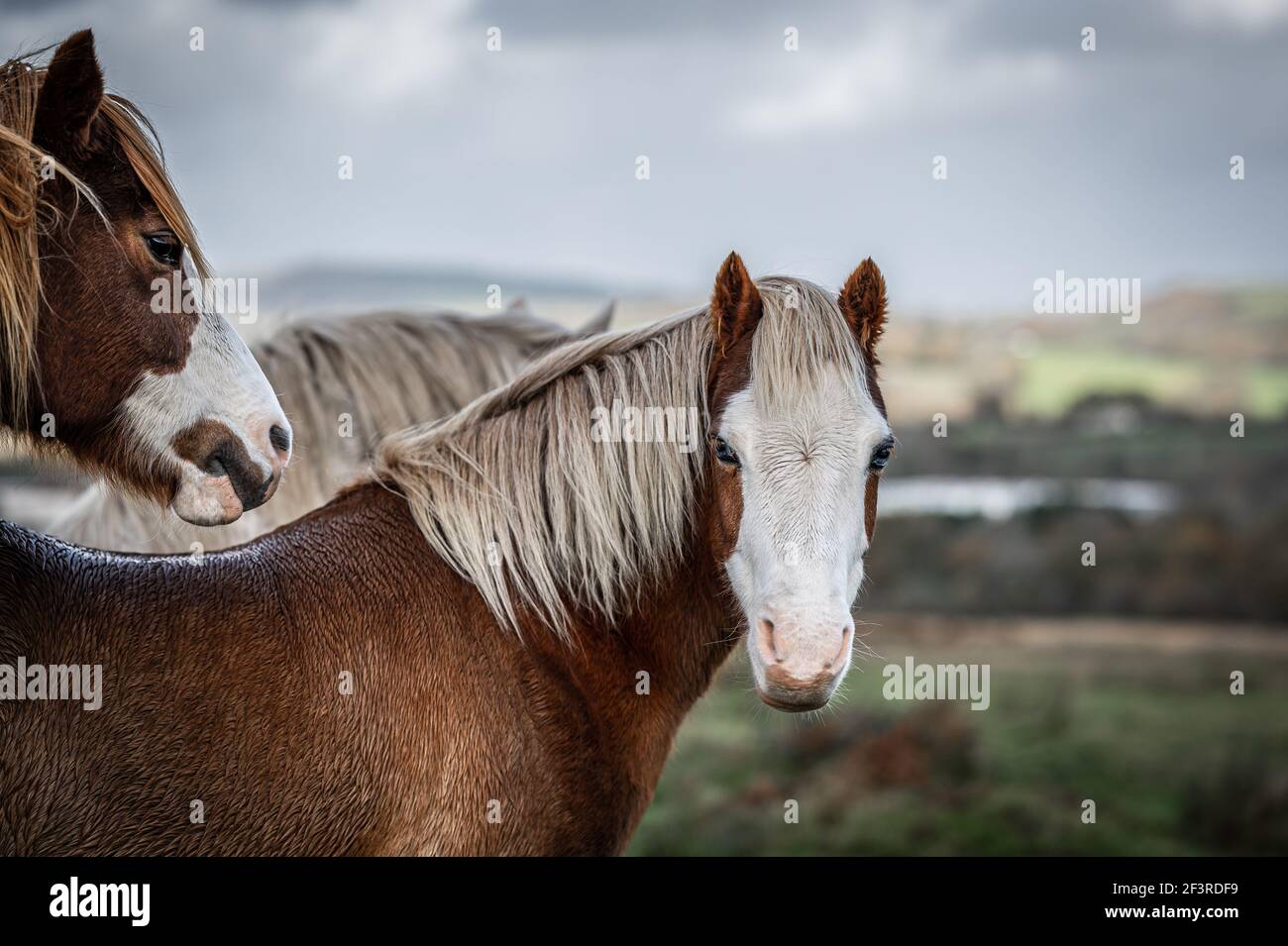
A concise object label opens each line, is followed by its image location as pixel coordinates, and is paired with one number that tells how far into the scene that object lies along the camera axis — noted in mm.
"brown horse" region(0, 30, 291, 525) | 3227
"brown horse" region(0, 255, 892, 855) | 2893
